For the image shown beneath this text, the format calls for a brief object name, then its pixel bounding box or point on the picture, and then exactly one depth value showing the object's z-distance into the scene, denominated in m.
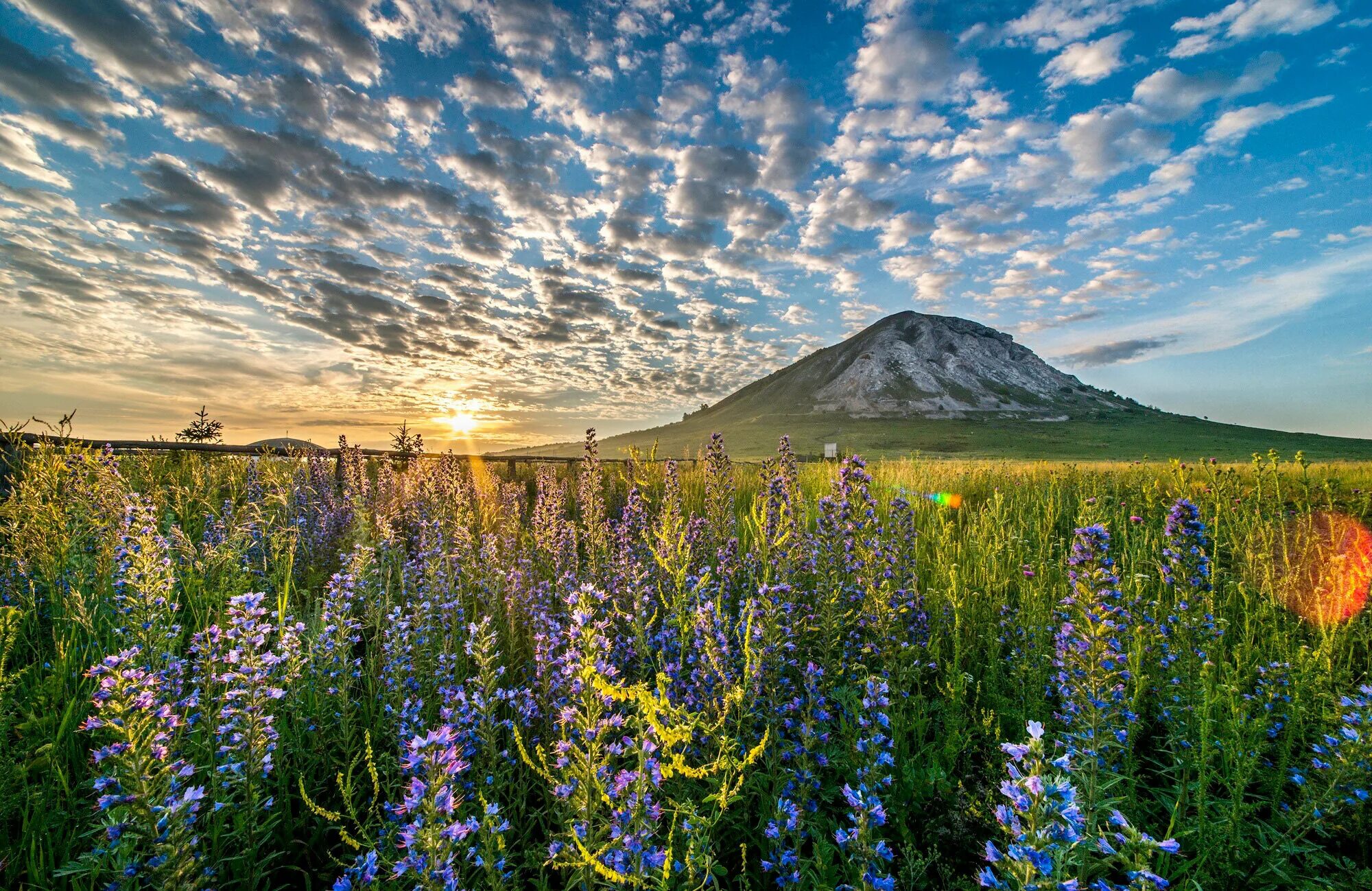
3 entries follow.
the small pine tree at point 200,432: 13.92
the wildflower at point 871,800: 1.72
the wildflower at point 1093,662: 2.38
